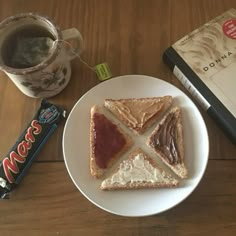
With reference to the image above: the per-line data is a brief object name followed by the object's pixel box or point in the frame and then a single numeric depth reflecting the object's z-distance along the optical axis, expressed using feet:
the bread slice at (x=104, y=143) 2.31
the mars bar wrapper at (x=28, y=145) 2.36
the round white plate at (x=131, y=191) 2.21
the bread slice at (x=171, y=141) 2.29
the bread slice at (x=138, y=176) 2.25
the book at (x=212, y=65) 2.44
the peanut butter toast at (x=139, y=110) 2.44
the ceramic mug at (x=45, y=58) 2.32
